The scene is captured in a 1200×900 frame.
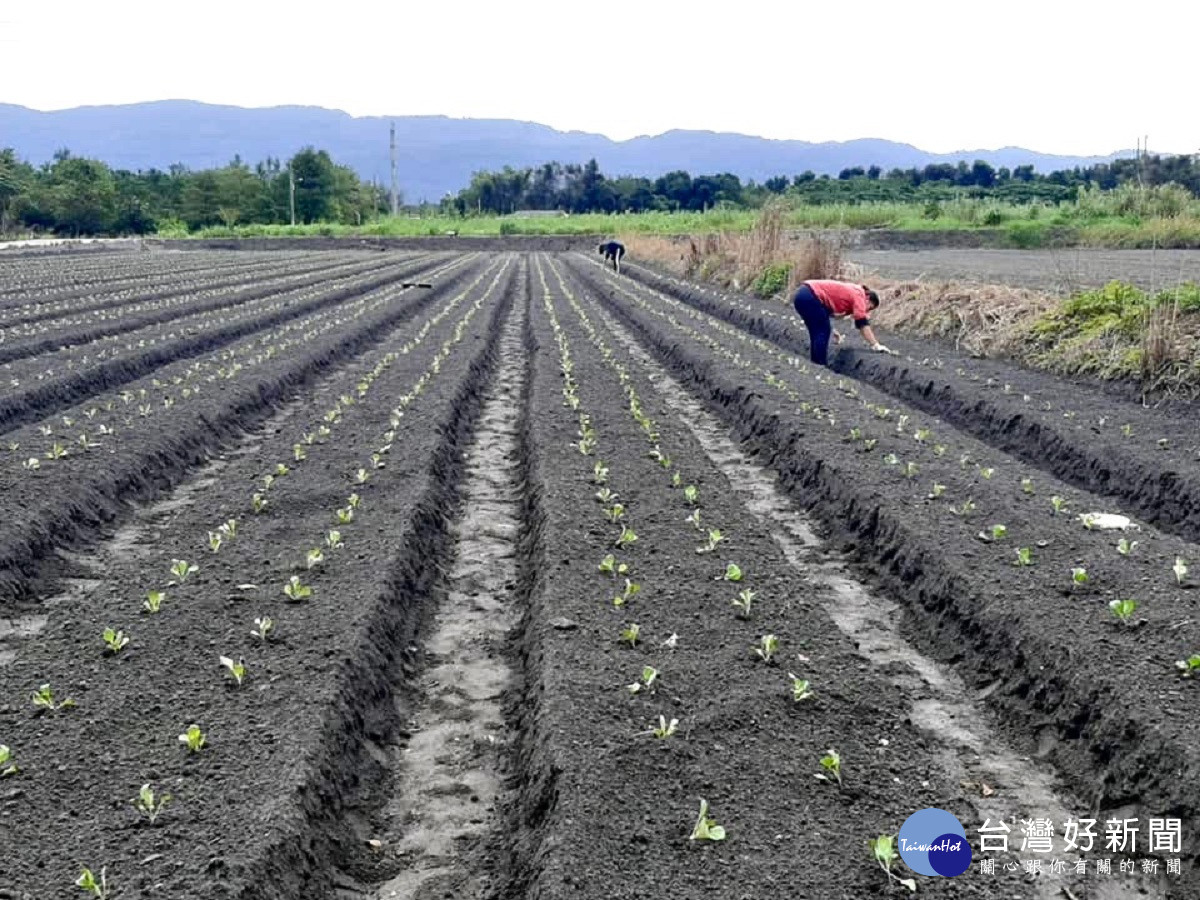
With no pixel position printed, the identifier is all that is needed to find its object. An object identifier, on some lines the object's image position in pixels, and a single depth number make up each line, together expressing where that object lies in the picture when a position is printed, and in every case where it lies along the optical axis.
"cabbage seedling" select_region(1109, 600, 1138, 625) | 5.09
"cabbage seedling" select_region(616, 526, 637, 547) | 6.59
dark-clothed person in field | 37.58
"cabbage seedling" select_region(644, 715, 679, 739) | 4.16
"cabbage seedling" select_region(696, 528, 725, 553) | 6.47
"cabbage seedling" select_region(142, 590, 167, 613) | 5.50
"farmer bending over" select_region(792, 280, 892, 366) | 13.18
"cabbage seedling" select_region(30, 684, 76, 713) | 4.46
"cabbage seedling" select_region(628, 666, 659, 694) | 4.55
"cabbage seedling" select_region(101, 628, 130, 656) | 5.01
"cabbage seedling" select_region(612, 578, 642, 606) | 5.61
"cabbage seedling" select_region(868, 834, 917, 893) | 3.34
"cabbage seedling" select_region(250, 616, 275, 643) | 5.14
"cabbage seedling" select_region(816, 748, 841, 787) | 3.93
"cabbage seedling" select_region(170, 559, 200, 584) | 6.00
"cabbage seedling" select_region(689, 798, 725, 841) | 3.54
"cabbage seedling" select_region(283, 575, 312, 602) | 5.70
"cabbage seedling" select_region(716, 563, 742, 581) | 5.93
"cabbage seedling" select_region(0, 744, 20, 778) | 3.94
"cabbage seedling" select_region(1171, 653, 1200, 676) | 4.54
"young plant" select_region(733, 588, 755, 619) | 5.45
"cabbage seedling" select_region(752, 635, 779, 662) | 4.94
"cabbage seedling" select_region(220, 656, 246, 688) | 4.69
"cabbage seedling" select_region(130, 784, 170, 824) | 3.66
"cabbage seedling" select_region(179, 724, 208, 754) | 4.10
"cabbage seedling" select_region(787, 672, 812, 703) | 4.49
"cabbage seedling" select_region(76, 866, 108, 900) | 3.22
